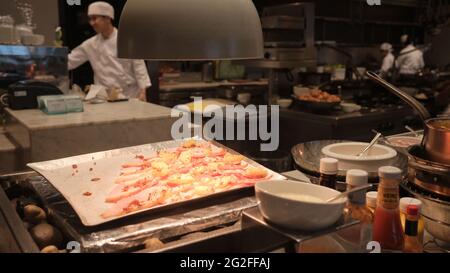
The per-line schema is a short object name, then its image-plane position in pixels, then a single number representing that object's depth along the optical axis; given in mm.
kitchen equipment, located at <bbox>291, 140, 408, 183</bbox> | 1425
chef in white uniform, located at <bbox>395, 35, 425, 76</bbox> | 7758
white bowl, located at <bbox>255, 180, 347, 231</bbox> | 958
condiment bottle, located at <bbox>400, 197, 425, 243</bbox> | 1074
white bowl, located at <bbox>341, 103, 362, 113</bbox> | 3820
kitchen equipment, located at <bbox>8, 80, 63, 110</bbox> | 2855
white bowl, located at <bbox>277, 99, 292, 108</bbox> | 4152
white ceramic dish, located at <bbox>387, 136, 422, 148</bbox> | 1867
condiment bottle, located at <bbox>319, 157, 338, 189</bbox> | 1187
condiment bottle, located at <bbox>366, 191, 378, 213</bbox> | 1177
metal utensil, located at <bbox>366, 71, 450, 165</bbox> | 1196
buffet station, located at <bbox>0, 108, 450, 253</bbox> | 1018
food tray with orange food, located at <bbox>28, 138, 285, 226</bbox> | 1311
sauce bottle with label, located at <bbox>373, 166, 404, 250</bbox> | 1044
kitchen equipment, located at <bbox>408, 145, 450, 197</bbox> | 1118
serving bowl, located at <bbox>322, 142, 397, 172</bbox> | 1439
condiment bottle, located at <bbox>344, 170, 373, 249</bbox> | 1064
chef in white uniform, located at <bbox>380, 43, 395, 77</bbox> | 7731
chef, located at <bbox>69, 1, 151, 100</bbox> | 4215
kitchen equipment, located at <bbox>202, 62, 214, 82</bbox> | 6453
